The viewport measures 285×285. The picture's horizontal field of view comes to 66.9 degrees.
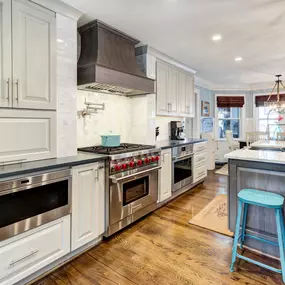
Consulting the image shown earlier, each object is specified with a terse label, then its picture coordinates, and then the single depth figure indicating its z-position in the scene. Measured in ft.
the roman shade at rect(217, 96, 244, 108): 22.27
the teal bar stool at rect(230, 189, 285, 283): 5.85
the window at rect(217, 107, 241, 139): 22.82
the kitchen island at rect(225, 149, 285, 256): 6.91
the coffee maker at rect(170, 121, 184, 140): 14.99
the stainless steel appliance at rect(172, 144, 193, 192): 11.91
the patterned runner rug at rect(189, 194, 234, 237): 8.93
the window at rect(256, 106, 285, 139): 21.02
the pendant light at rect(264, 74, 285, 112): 13.98
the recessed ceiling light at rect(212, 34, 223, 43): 9.60
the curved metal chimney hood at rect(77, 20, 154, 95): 8.02
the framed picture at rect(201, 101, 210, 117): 20.47
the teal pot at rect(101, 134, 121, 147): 9.34
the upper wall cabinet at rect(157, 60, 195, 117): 12.29
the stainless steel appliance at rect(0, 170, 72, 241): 5.19
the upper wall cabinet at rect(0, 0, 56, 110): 5.92
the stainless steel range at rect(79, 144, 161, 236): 7.88
